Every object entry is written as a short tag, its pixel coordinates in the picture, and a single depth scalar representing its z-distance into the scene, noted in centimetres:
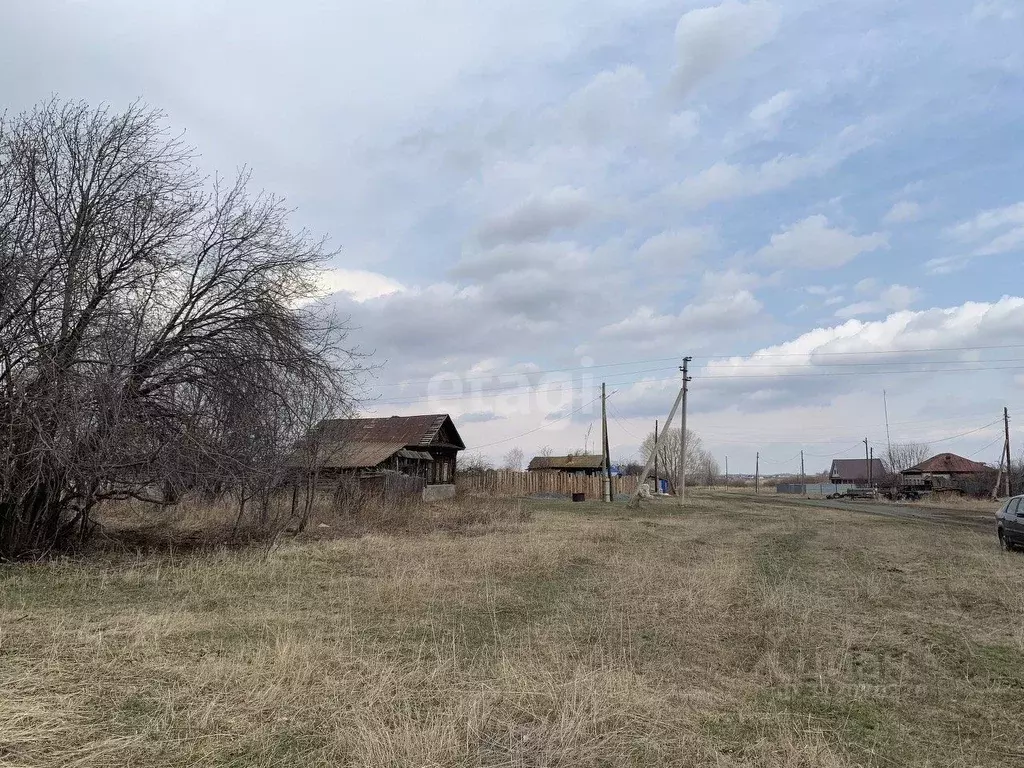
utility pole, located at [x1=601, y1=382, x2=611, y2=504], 4050
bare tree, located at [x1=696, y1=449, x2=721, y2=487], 13409
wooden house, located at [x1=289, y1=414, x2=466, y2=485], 3147
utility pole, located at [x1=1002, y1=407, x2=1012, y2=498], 4984
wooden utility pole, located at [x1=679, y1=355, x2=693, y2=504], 3909
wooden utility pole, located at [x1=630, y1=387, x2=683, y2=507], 3374
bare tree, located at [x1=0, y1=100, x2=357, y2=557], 1061
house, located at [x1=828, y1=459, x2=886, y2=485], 9162
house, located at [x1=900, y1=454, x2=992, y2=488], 7062
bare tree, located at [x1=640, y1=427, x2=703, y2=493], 7888
